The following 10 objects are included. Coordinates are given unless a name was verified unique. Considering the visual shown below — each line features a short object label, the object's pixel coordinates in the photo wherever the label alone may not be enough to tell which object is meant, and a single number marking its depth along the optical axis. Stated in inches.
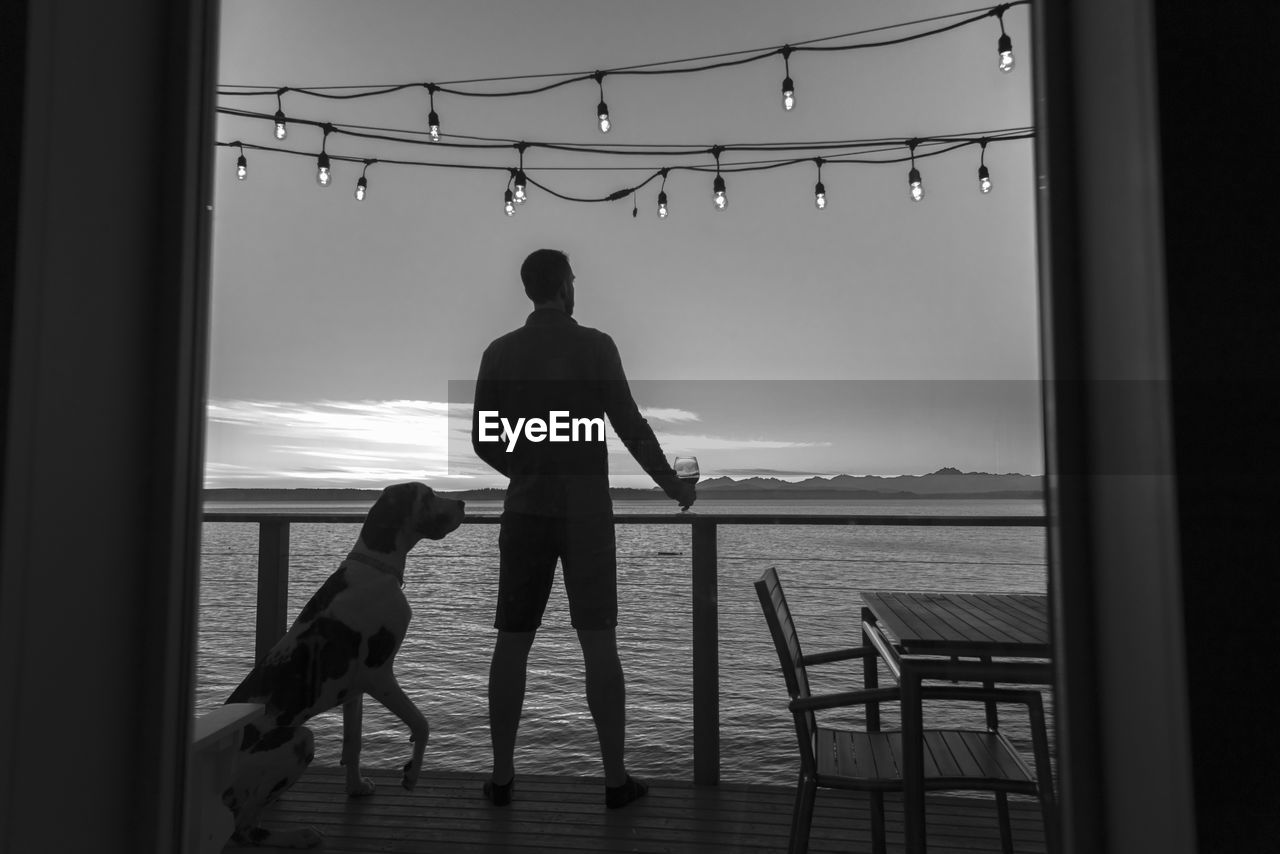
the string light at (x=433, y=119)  92.6
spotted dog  66.6
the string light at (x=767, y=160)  99.3
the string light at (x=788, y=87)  84.9
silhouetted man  75.3
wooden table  50.8
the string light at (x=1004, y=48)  40.6
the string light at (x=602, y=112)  91.6
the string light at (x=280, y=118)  70.3
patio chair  51.9
